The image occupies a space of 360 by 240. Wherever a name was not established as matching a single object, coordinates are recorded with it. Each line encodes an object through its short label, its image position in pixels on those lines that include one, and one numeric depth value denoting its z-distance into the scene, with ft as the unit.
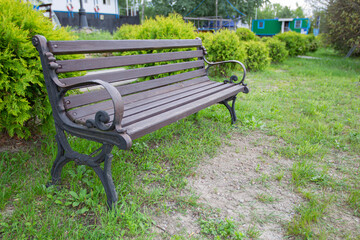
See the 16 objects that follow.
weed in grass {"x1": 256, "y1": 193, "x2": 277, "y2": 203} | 7.28
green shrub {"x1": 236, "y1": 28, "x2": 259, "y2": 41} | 38.37
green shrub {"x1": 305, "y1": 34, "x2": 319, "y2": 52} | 47.80
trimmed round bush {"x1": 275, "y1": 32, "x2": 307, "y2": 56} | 42.16
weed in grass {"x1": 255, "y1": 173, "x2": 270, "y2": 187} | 8.21
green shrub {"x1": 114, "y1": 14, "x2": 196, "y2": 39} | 15.67
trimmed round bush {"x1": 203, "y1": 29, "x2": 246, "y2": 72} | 21.70
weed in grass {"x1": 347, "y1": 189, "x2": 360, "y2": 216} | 6.95
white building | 62.34
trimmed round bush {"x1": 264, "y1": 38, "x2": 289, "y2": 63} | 33.78
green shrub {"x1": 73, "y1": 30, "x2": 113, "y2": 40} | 32.93
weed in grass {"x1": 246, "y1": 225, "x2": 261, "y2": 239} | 5.96
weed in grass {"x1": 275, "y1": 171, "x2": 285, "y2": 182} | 8.31
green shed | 93.45
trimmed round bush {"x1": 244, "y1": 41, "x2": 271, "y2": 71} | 26.63
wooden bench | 6.00
